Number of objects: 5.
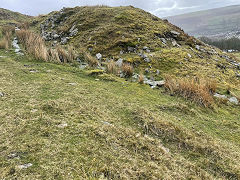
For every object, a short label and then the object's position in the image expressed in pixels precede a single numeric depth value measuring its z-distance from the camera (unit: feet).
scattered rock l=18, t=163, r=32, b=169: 7.14
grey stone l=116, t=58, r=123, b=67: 29.35
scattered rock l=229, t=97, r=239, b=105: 21.40
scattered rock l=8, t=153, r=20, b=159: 7.71
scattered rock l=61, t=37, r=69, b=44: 41.59
